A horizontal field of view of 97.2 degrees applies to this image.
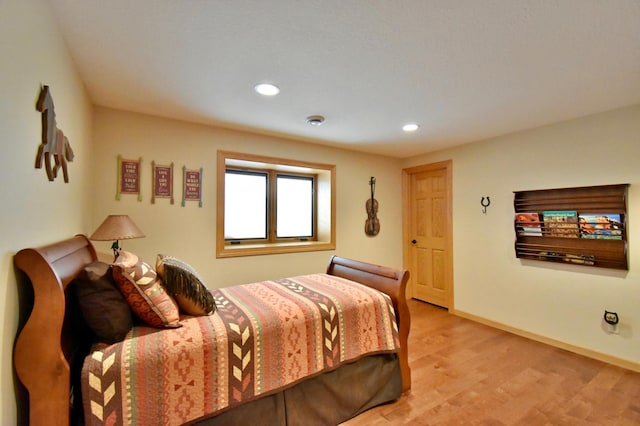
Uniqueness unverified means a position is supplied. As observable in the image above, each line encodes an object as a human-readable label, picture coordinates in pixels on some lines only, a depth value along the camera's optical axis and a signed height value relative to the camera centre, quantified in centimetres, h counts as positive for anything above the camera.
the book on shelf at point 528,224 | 303 -4
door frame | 391 +8
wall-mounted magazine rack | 255 -5
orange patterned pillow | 141 -37
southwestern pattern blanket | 120 -68
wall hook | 349 +21
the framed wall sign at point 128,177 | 260 +43
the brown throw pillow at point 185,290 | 163 -39
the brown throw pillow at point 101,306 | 130 -39
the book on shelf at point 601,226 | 252 -6
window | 329 +22
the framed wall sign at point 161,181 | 274 +40
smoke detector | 276 +102
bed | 106 -65
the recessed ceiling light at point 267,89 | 211 +102
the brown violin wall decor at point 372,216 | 423 +8
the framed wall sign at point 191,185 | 289 +39
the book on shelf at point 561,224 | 277 -4
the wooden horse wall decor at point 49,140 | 124 +41
